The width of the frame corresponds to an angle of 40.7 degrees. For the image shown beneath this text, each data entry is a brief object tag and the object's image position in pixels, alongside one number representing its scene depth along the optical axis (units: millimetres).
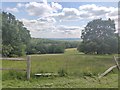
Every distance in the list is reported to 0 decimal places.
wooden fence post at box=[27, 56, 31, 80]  4398
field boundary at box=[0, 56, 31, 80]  4387
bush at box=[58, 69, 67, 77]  4657
